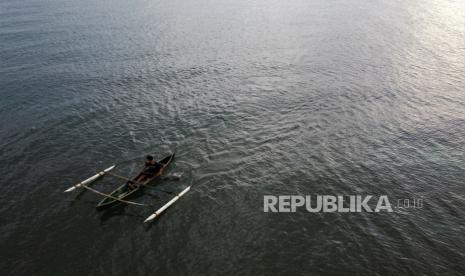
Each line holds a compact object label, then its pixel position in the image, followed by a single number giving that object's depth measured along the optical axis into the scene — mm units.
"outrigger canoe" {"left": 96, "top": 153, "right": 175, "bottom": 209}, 29609
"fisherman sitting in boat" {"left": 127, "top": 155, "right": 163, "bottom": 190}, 33109
